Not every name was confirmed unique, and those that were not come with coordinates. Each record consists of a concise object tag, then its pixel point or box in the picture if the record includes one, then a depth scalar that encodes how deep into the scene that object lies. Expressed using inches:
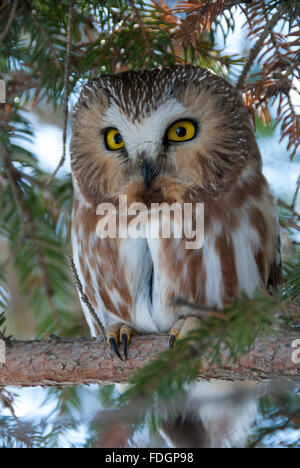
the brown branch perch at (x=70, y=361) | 57.0
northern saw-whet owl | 57.3
